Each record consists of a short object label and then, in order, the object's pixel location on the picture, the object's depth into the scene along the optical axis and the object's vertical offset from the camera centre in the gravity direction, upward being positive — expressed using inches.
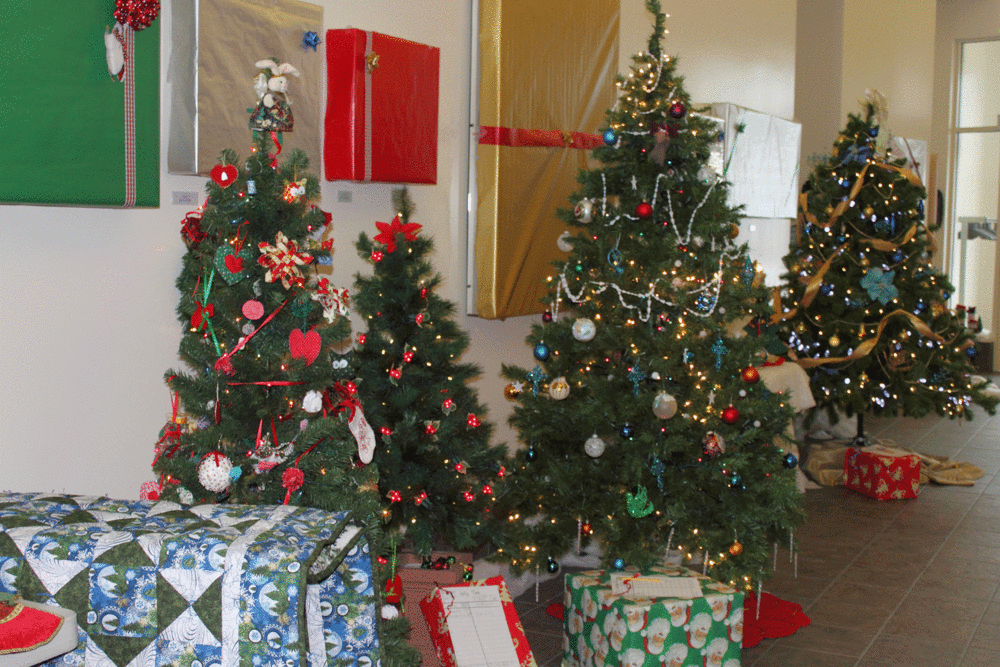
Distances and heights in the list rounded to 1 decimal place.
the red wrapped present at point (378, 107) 131.6 +21.2
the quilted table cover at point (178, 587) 70.4 -24.7
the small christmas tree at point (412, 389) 125.3 -17.3
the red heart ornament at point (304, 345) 95.8 -8.9
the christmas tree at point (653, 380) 141.3 -18.1
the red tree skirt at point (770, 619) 141.2 -54.0
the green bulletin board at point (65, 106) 89.3 +14.2
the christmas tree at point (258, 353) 94.3 -9.8
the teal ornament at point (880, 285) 239.5 -5.3
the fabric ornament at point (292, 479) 94.3 -21.9
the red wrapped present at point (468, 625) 113.1 -43.8
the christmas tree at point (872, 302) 240.8 -9.7
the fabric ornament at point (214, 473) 90.7 -20.7
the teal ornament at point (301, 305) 95.6 -5.0
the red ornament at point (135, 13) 96.0 +24.1
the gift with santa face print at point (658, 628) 117.7 -45.6
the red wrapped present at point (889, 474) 219.6 -48.1
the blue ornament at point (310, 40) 124.9 +28.0
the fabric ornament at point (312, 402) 94.2 -14.4
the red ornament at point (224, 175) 92.9 +7.6
